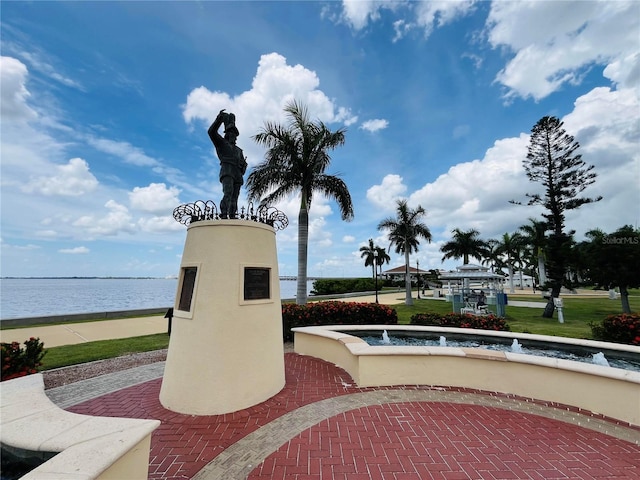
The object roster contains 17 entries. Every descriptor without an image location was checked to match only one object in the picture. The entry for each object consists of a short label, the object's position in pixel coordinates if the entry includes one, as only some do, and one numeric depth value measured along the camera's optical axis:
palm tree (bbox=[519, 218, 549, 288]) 34.34
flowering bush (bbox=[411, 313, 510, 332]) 8.74
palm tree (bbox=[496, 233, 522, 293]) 41.17
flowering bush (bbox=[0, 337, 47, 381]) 6.00
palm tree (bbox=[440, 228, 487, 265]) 38.27
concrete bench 2.31
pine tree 17.14
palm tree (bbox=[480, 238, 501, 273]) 44.06
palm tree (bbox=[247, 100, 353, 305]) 13.12
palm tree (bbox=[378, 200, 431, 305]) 23.17
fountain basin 4.56
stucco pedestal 4.90
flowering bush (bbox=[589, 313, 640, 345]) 7.69
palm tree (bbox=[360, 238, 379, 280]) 52.03
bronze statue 5.89
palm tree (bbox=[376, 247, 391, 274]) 51.04
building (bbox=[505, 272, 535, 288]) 60.26
